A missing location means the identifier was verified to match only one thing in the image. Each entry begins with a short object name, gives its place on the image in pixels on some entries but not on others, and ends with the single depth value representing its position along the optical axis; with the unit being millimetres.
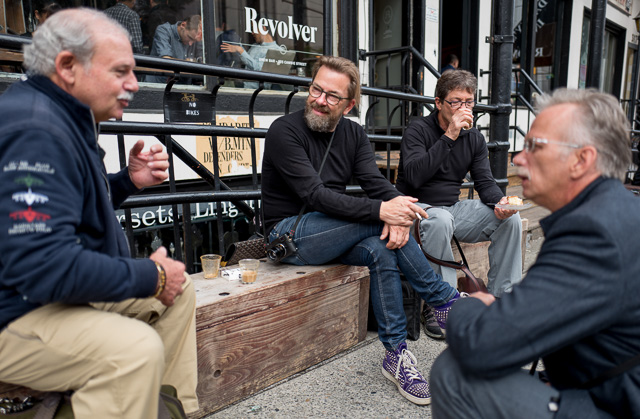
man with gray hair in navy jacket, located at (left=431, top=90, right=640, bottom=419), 1154
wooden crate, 2123
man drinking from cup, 3172
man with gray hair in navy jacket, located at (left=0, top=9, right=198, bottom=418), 1233
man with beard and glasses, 2477
